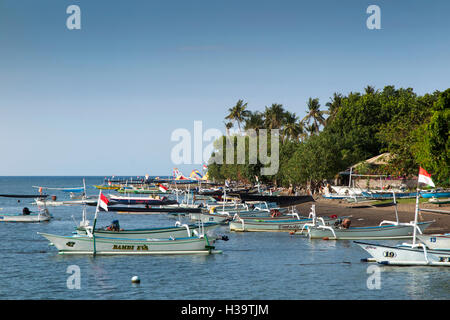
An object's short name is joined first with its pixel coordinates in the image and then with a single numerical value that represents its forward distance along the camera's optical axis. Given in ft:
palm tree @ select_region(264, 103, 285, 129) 493.77
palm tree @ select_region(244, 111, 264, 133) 504.84
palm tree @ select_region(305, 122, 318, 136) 486.47
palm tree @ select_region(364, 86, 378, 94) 495.41
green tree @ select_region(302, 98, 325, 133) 470.39
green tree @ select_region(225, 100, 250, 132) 527.81
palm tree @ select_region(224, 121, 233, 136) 558.40
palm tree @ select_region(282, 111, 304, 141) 469.57
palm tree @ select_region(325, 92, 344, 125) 490.65
